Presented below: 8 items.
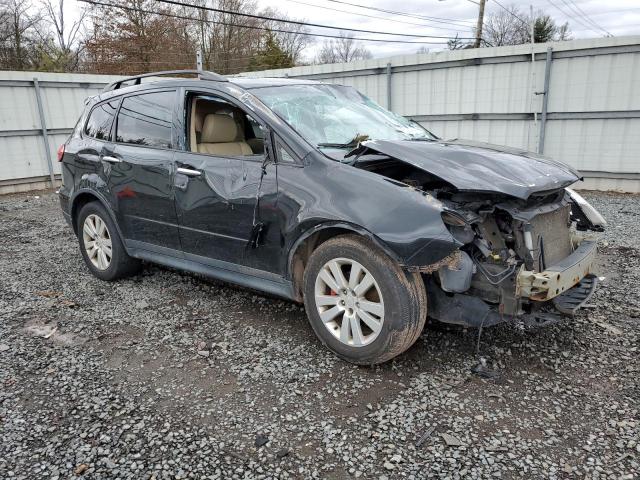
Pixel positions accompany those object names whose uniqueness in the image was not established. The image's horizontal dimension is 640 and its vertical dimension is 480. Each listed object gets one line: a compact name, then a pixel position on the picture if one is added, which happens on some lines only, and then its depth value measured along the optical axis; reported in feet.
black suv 9.16
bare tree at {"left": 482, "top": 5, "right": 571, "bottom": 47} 114.93
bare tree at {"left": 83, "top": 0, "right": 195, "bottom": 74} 83.87
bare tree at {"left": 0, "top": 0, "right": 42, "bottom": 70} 80.74
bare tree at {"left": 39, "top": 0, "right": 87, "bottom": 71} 76.74
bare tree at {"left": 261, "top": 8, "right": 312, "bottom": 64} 93.35
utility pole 77.82
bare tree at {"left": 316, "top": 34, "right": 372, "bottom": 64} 134.93
